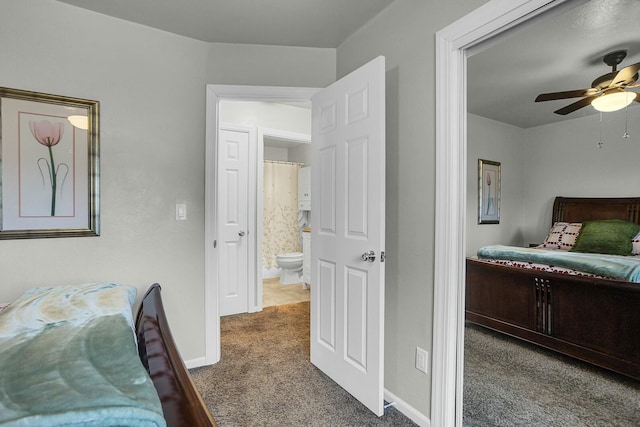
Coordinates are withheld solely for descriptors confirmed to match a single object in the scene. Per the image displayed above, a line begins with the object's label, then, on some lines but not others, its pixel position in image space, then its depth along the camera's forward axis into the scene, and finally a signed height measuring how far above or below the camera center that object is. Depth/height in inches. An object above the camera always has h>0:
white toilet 191.2 -35.4
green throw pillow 117.3 -9.8
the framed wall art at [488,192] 154.9 +9.2
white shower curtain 207.8 -1.1
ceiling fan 86.8 +34.9
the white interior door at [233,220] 137.3 -4.8
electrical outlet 68.0 -32.2
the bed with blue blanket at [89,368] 23.1 -14.4
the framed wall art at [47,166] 71.7 +10.0
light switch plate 91.0 -0.7
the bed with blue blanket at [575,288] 86.6 -24.4
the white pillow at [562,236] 137.6 -11.1
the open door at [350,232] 70.1 -5.6
